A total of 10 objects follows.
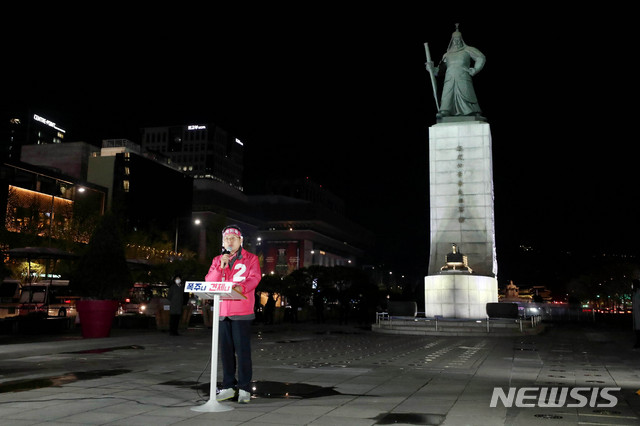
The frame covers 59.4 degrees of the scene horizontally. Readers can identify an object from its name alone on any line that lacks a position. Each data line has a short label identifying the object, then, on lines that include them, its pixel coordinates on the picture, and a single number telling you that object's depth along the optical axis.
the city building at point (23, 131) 155.62
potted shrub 17.62
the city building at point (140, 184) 87.69
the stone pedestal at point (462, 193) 32.06
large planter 17.53
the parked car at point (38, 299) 25.60
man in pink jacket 7.14
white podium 6.55
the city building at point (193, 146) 160.25
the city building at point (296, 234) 138.88
